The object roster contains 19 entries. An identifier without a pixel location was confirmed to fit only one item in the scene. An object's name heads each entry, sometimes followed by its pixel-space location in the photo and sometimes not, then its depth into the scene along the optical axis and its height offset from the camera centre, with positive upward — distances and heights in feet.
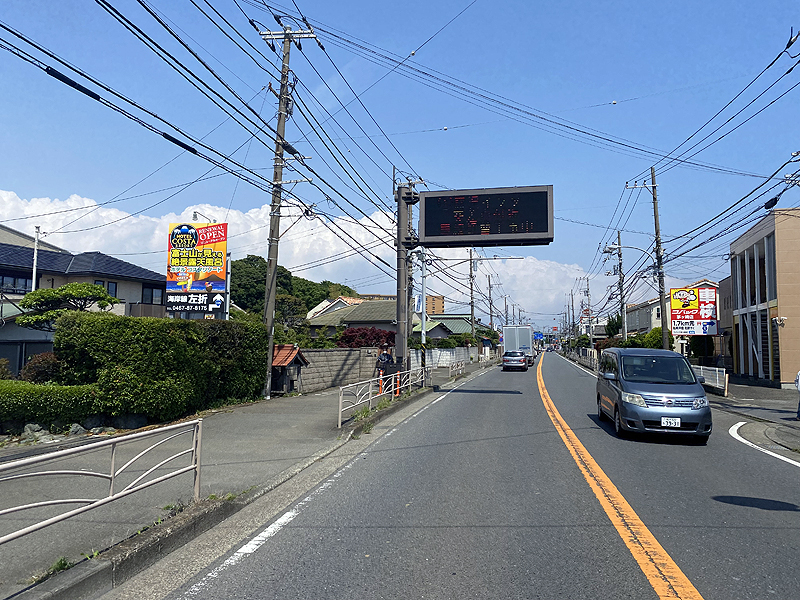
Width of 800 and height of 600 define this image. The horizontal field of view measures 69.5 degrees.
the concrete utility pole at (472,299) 188.34 +16.44
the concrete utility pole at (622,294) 143.71 +13.80
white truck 168.14 +3.13
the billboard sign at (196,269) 76.59 +9.80
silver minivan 35.12 -2.79
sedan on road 142.82 -3.25
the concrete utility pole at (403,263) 71.41 +10.27
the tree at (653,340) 128.81 +2.30
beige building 85.92 +8.90
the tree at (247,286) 228.84 +22.75
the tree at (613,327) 238.89 +9.62
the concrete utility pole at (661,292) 92.17 +9.36
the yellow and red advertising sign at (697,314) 100.01 +6.44
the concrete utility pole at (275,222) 59.41 +12.61
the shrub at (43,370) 40.55 -2.15
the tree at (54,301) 74.37 +5.28
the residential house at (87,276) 107.04 +12.47
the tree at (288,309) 175.32 +10.70
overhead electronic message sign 58.54 +13.45
